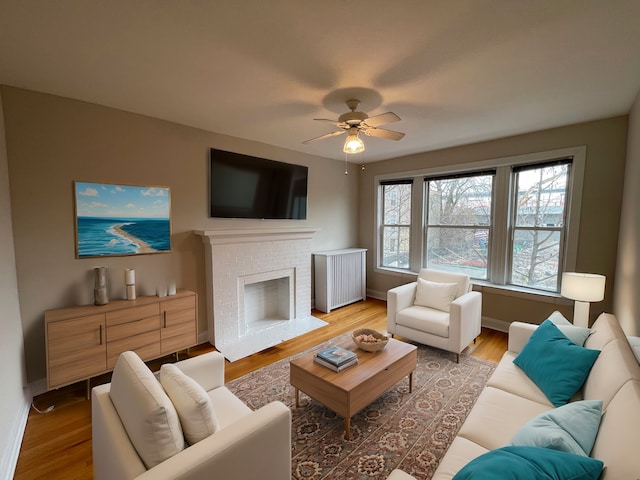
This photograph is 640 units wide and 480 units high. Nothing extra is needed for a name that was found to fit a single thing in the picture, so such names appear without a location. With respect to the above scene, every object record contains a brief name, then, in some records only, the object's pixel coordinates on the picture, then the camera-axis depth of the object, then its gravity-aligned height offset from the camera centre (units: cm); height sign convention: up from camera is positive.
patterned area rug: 176 -151
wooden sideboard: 223 -103
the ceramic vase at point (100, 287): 254 -64
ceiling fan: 238 +82
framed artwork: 257 -2
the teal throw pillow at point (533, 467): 84 -76
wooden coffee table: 190 -115
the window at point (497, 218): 332 +3
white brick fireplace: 330 -93
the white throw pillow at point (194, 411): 119 -82
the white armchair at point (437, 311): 288 -104
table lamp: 243 -61
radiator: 443 -95
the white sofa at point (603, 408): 93 -82
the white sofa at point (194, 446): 105 -92
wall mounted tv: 342 +41
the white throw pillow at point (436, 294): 328 -88
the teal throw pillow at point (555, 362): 162 -88
